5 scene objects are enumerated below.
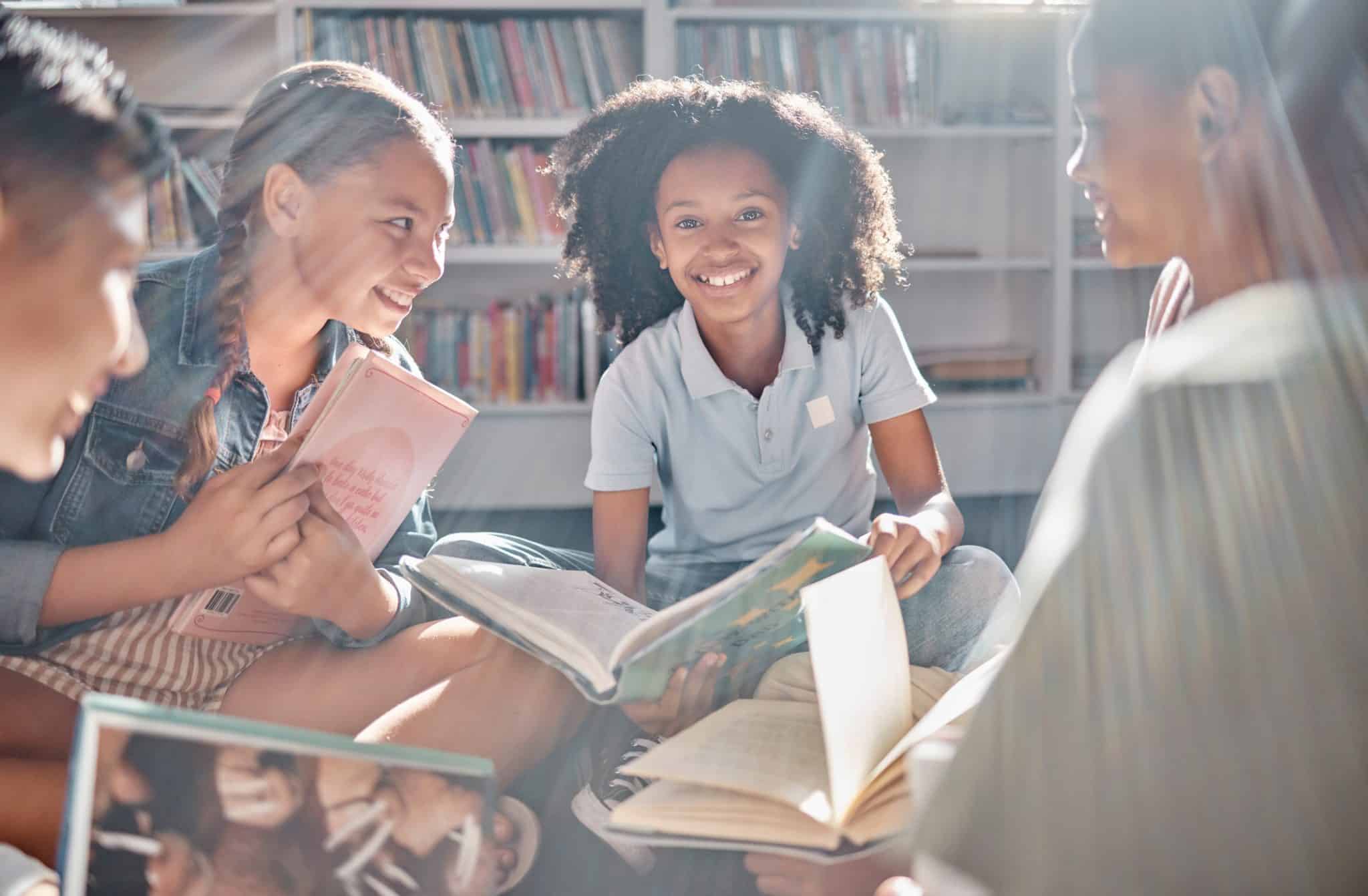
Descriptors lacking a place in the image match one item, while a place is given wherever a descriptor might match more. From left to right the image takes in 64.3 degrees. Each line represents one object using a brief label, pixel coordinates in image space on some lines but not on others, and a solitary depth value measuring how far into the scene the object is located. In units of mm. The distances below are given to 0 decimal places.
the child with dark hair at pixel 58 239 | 575
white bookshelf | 2703
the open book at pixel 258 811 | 501
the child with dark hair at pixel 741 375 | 1329
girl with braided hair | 889
